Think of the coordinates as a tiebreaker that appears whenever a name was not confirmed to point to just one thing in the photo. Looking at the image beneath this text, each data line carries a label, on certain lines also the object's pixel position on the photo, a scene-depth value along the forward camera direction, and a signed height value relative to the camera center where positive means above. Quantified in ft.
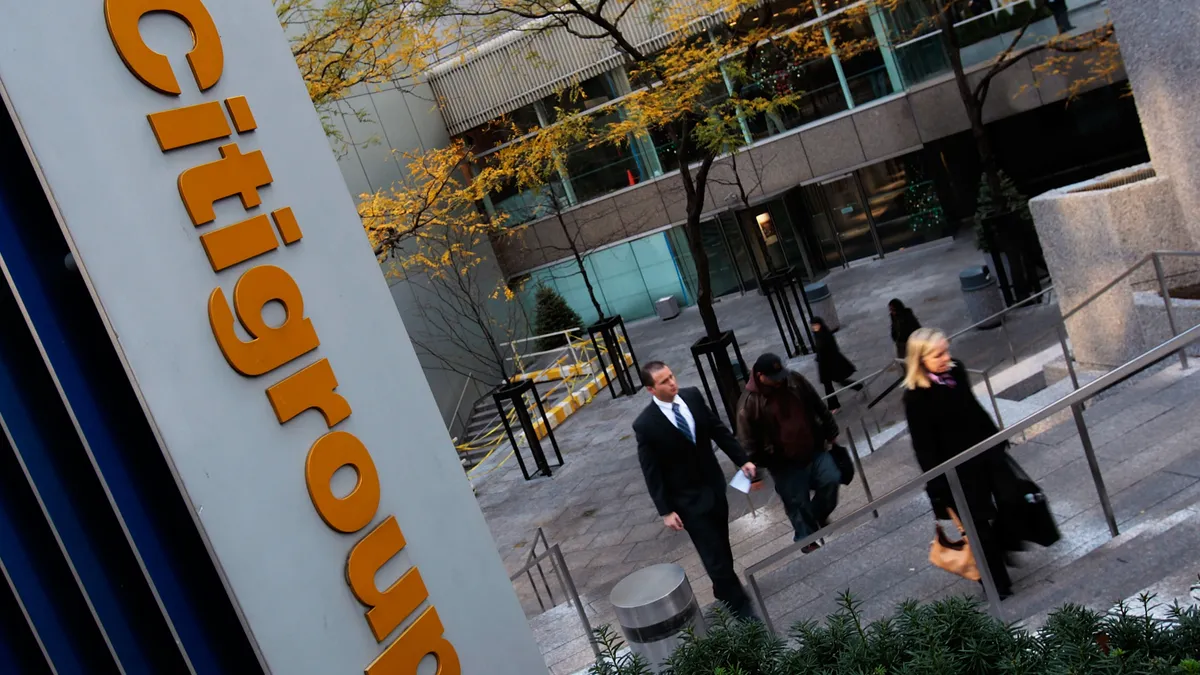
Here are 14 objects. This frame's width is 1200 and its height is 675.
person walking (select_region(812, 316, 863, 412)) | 44.42 -10.93
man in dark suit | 21.15 -6.32
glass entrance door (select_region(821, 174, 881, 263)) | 83.15 -10.05
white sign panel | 10.37 -0.12
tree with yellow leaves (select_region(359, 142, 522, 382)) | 51.65 -0.49
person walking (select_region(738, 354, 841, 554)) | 22.65 -6.87
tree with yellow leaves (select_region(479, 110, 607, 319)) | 52.29 +2.96
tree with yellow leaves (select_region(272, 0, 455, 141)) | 39.17 +9.14
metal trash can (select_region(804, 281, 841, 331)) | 62.03 -11.65
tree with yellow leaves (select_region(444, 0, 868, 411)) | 44.86 +2.60
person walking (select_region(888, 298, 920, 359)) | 38.55 -9.03
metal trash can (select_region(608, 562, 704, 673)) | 17.53 -7.40
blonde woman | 18.51 -6.09
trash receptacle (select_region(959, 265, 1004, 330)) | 52.03 -12.18
